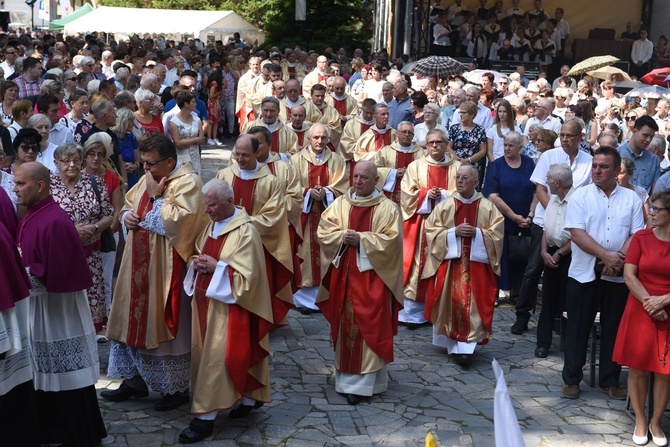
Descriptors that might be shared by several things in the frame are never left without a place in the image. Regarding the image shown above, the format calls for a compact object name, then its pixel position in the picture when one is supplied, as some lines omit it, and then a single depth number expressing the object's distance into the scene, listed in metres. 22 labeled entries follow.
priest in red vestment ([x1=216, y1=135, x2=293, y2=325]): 8.06
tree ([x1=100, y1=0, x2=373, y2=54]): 31.28
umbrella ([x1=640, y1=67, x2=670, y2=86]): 22.00
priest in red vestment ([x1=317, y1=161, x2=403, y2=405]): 7.52
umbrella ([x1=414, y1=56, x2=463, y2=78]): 18.61
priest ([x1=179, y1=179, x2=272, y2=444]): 6.46
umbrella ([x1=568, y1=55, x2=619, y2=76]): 20.52
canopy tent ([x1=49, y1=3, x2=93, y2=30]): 39.17
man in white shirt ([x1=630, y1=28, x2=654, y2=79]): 28.36
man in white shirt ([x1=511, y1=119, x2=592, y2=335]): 9.32
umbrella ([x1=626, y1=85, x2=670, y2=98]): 15.27
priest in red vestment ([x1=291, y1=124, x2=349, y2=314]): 10.27
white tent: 34.41
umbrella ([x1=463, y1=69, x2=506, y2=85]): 20.00
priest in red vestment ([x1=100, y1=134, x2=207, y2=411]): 6.79
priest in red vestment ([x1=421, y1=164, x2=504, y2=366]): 8.46
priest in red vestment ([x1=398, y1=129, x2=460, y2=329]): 9.81
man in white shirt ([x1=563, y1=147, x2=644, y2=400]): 7.32
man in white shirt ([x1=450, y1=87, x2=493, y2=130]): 13.11
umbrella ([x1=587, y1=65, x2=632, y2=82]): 21.14
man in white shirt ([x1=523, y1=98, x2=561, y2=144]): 12.29
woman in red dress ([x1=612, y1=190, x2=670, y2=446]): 6.64
